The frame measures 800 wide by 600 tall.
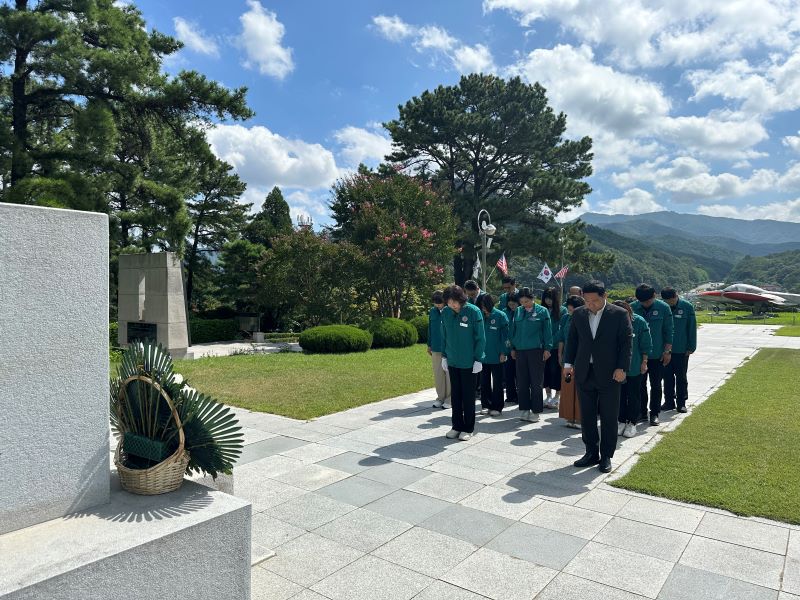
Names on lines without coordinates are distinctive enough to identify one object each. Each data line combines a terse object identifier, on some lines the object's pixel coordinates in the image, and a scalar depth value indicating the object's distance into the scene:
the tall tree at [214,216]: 29.80
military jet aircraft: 47.12
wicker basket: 2.72
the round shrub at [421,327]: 20.08
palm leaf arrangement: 2.79
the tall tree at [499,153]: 31.28
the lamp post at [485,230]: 19.64
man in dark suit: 5.34
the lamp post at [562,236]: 30.73
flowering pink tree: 20.78
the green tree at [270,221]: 30.78
